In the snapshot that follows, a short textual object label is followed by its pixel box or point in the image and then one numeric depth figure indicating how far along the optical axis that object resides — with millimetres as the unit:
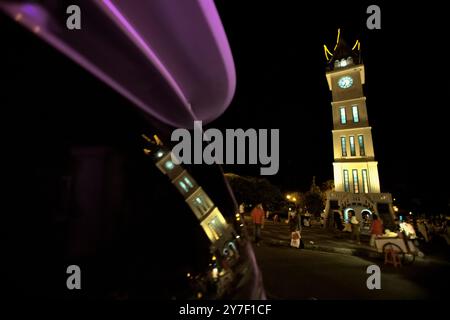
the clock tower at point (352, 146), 31391
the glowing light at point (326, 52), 40750
